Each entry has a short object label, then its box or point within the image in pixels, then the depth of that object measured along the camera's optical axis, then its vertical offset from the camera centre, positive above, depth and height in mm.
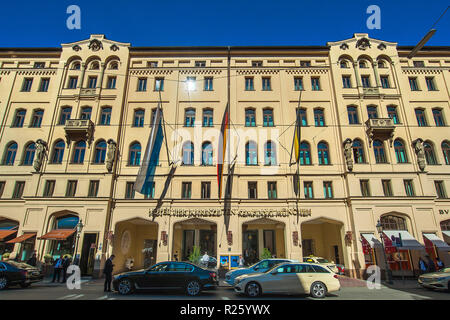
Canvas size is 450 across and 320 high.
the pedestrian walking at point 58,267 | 18625 -1583
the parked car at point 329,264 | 20472 -1547
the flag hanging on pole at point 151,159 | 21569 +7423
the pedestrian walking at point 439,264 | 20191 -1544
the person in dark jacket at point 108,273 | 13328 -1458
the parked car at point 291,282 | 12094 -1772
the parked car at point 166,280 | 12703 -1743
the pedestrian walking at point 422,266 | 20000 -1699
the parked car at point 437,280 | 14320 -2056
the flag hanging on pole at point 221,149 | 21672 +8180
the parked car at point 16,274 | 14195 -1669
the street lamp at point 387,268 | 18319 -1723
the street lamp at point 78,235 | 20084 +763
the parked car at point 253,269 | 15453 -1489
